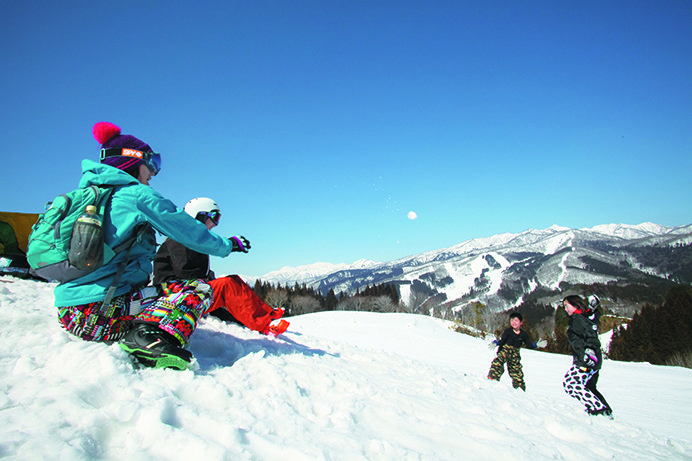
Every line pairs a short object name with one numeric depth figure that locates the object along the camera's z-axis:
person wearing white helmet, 4.15
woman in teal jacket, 2.36
